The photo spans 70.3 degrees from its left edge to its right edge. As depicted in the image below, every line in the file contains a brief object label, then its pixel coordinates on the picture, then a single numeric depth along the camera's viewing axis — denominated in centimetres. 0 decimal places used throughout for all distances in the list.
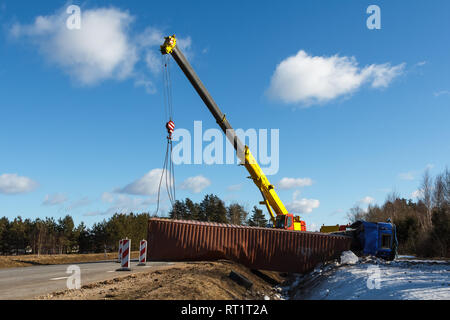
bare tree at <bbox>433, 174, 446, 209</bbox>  4750
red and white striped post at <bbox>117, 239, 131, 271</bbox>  1519
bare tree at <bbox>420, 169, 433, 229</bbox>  4591
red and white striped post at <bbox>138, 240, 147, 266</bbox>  1744
